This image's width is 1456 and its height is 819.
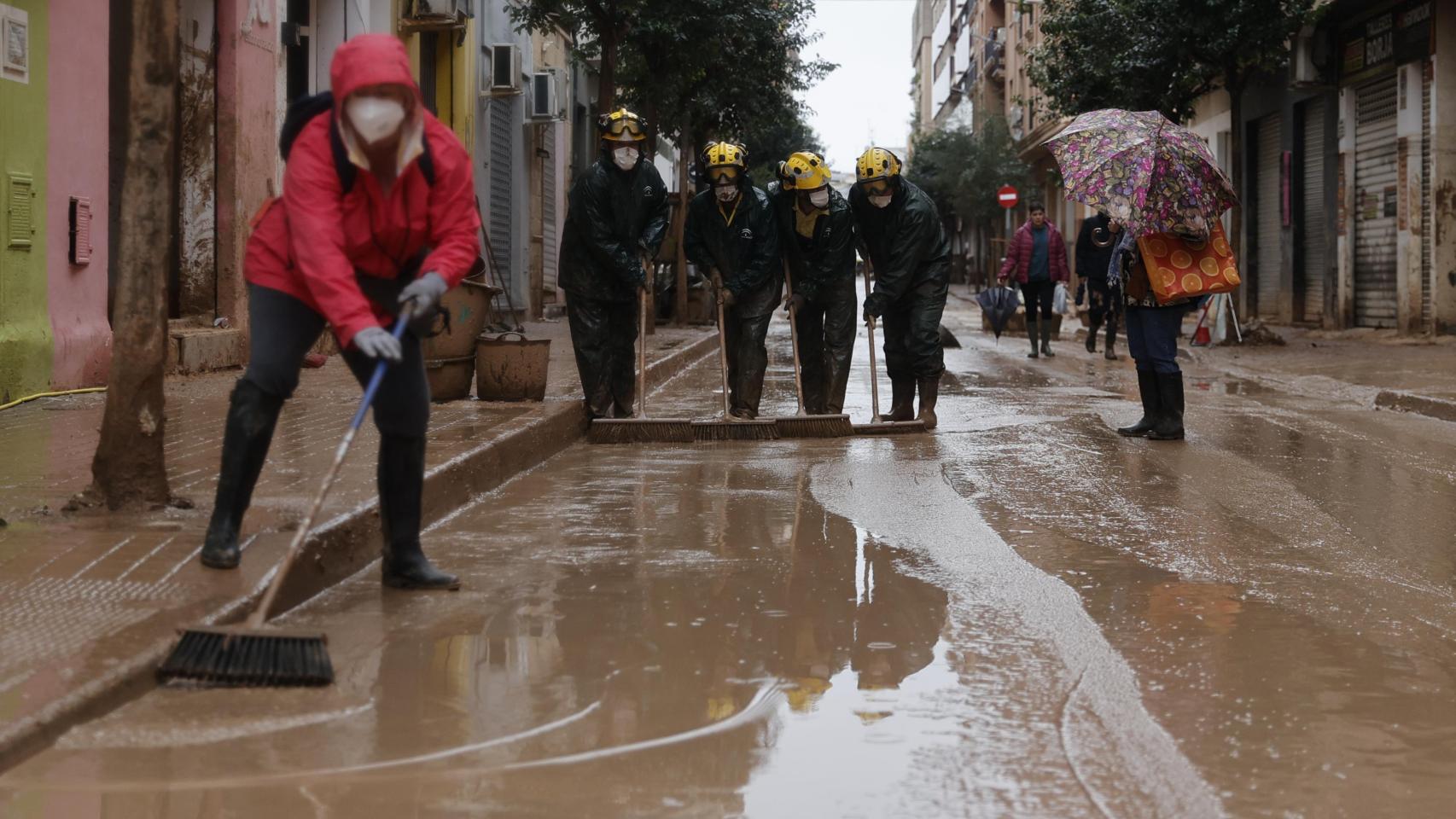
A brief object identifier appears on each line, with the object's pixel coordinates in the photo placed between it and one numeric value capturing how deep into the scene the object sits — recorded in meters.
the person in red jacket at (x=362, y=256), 4.38
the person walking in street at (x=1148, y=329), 9.54
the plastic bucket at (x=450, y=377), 10.08
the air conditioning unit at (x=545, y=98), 25.91
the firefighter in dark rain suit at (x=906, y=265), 10.05
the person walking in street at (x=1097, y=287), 16.95
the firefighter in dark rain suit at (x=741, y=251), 9.73
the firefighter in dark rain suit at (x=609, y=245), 9.45
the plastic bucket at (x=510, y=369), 10.03
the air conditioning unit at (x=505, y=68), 22.94
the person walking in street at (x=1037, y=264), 17.84
